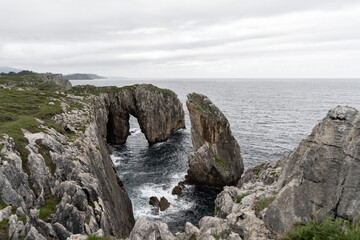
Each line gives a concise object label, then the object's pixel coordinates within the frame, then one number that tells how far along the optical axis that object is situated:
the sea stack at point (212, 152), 46.41
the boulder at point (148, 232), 14.58
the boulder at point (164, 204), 38.41
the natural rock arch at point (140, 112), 71.88
